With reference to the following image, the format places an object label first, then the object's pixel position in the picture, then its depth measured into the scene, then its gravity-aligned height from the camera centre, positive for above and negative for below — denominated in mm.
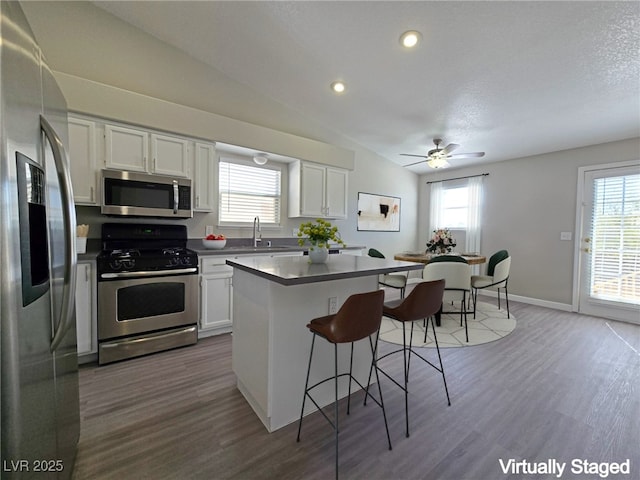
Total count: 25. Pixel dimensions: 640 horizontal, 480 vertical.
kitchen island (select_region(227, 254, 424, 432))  1671 -632
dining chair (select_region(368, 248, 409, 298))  3738 -700
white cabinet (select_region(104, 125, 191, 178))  2785 +803
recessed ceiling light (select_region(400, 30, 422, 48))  2390 +1695
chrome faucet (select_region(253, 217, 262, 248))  3998 -42
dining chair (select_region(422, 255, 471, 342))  3273 -519
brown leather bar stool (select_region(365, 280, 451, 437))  1795 -488
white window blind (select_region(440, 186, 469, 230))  5574 +478
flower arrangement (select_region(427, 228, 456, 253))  3965 -171
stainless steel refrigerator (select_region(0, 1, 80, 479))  711 -106
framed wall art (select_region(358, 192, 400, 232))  5438 +351
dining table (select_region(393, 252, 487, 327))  3620 -382
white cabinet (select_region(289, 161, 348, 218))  4211 +612
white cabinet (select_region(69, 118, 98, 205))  2607 +629
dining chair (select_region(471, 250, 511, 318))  3830 -644
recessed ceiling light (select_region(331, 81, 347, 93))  3340 +1755
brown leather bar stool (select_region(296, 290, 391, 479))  1441 -493
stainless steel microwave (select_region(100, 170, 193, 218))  2717 +333
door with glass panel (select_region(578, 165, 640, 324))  3760 -170
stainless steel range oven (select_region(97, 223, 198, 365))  2523 -647
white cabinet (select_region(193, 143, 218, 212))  3279 +604
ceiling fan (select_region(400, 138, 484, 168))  3840 +1057
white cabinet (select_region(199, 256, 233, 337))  3084 -772
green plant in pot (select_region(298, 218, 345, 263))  1982 -66
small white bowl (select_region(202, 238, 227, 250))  3428 -204
